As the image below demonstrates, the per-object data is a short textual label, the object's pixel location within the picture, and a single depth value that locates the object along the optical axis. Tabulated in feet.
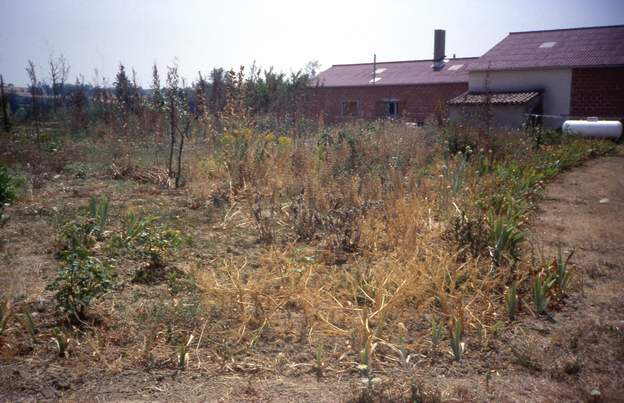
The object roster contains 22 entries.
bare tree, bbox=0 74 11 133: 46.69
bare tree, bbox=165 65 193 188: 26.68
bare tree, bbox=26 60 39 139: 59.38
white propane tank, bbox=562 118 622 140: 48.49
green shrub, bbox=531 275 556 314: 11.80
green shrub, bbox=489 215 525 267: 14.07
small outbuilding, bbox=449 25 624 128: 63.05
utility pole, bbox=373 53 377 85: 94.57
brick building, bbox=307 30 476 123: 85.61
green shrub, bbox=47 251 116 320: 11.10
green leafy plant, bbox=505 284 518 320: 11.61
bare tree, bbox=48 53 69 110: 72.45
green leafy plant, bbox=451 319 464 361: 9.93
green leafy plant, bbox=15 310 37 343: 10.54
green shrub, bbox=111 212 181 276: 14.62
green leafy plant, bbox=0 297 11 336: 10.41
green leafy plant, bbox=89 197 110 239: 16.55
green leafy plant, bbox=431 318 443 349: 10.20
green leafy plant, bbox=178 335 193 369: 9.72
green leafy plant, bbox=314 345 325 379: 9.57
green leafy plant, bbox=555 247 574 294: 12.53
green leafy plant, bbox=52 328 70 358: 10.04
